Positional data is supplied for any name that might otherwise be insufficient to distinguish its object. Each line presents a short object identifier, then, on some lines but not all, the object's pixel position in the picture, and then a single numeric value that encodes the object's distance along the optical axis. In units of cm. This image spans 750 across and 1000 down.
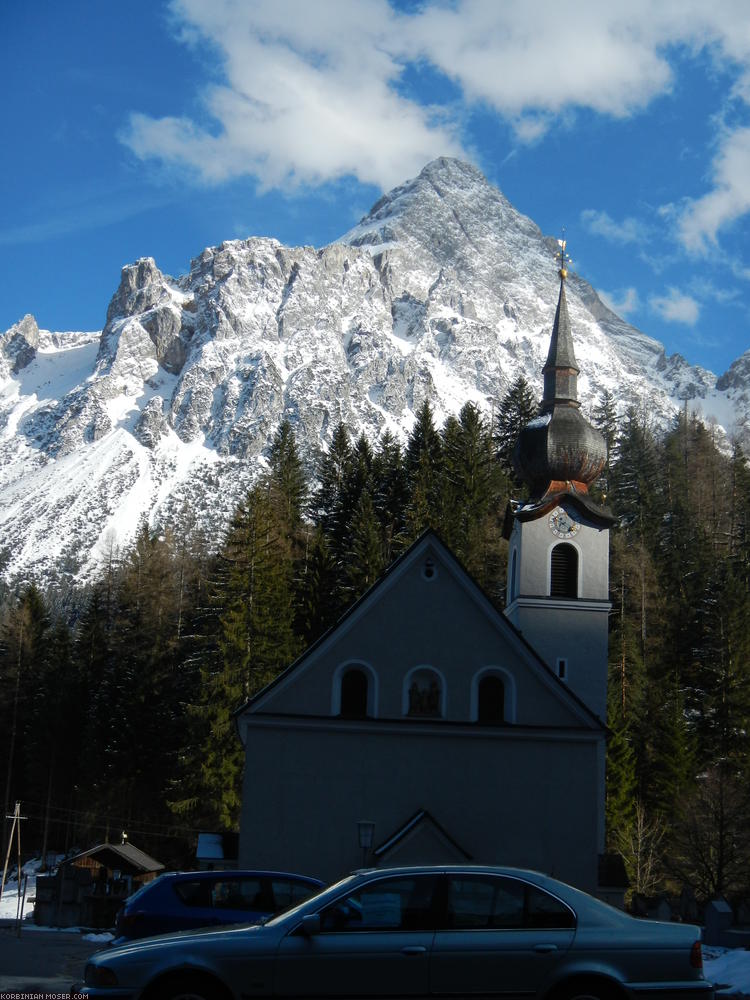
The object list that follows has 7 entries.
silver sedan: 862
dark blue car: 1226
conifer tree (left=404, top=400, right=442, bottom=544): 5406
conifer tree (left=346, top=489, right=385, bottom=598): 5152
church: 2450
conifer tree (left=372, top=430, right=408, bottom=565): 6087
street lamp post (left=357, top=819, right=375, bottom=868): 2155
